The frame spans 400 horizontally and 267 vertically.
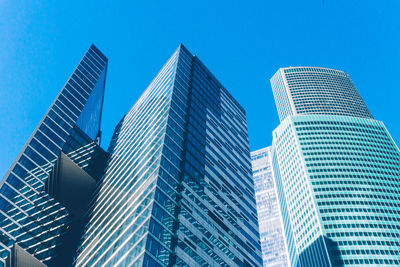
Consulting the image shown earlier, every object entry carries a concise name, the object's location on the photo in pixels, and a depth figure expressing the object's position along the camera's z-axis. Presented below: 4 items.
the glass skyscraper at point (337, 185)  133.88
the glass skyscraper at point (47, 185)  85.31
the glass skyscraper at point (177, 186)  63.12
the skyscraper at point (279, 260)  195.38
